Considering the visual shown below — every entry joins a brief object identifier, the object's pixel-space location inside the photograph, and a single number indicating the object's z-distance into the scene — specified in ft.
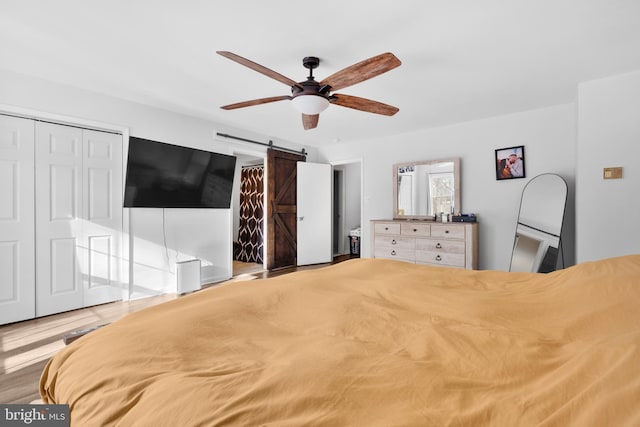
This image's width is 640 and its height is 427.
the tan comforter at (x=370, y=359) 2.15
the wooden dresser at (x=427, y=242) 13.48
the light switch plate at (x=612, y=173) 9.37
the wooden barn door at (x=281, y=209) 17.66
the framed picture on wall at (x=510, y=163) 13.28
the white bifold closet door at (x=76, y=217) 10.16
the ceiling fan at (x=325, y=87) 6.81
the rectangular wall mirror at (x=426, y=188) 15.10
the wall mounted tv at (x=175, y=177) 11.69
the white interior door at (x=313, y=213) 19.03
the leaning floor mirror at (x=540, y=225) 11.77
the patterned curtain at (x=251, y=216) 20.79
